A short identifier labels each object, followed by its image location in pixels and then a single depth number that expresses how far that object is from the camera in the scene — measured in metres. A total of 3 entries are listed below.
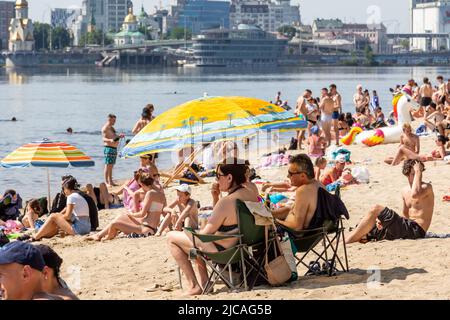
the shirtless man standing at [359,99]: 26.64
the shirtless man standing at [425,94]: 23.31
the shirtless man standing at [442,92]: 23.02
